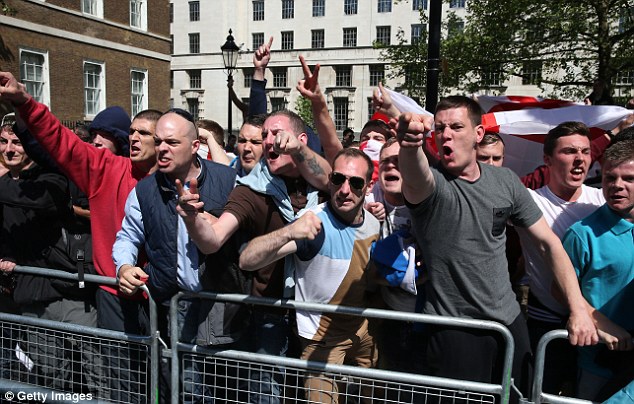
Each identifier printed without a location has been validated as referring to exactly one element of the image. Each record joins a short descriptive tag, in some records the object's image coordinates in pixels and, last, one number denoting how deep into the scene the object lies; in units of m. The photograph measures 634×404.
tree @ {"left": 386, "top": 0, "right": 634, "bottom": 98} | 11.30
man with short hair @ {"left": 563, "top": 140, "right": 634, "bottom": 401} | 2.67
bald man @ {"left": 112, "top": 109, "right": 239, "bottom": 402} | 3.05
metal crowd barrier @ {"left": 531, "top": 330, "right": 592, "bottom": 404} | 2.50
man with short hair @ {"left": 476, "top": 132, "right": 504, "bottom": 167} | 3.73
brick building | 17.50
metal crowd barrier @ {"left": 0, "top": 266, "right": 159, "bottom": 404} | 3.09
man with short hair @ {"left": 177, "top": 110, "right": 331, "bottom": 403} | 2.94
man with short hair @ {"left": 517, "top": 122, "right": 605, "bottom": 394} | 2.98
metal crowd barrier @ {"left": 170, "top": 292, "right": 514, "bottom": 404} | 2.56
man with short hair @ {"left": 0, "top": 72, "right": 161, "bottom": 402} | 3.18
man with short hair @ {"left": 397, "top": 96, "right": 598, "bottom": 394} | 2.56
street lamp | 13.36
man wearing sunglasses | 2.87
